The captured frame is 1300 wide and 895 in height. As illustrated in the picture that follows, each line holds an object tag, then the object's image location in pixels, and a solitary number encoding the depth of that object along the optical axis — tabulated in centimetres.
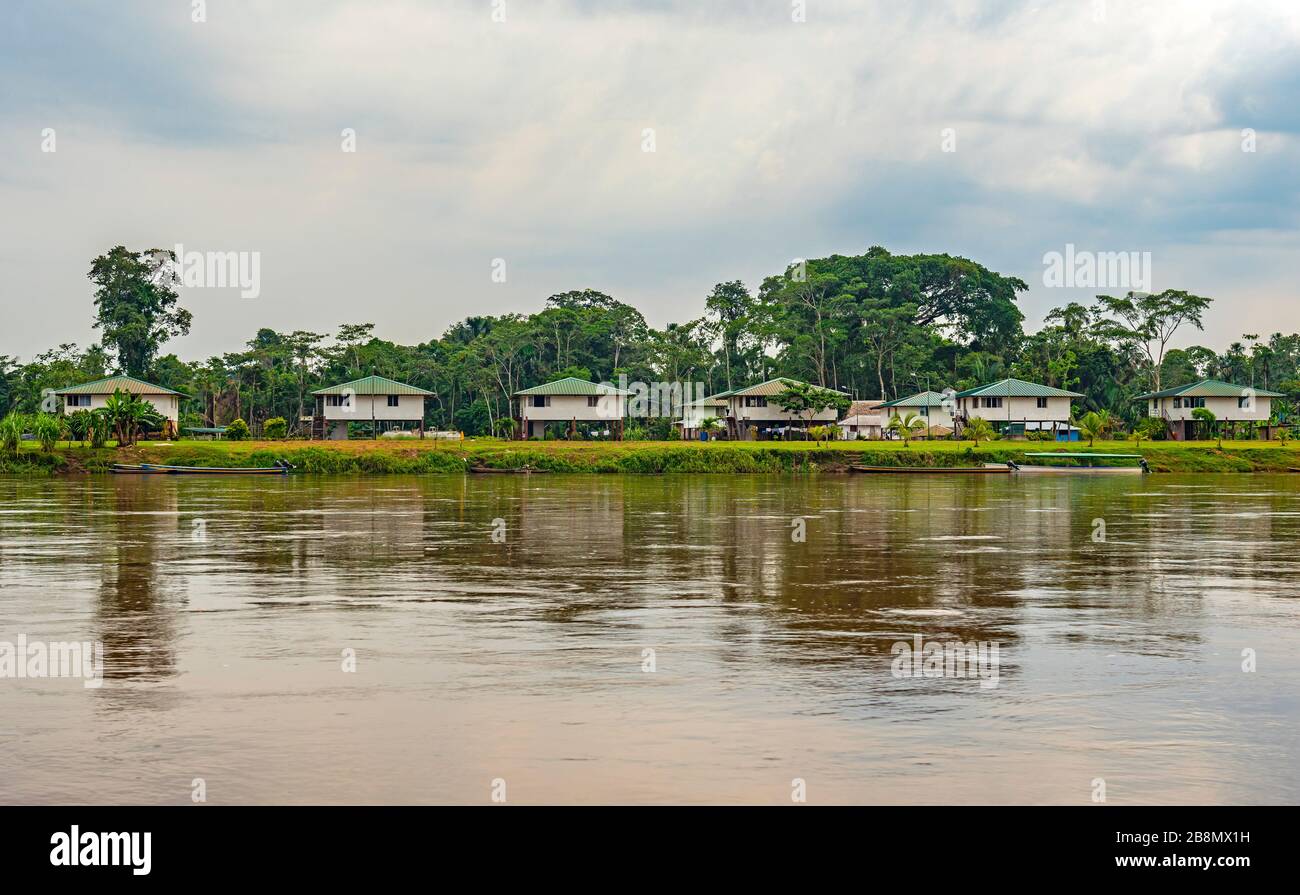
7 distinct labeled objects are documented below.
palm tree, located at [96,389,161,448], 8088
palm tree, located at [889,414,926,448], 9500
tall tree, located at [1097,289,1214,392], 11981
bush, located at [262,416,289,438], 9394
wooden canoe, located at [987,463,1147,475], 7969
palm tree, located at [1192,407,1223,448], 10106
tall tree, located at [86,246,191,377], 10812
